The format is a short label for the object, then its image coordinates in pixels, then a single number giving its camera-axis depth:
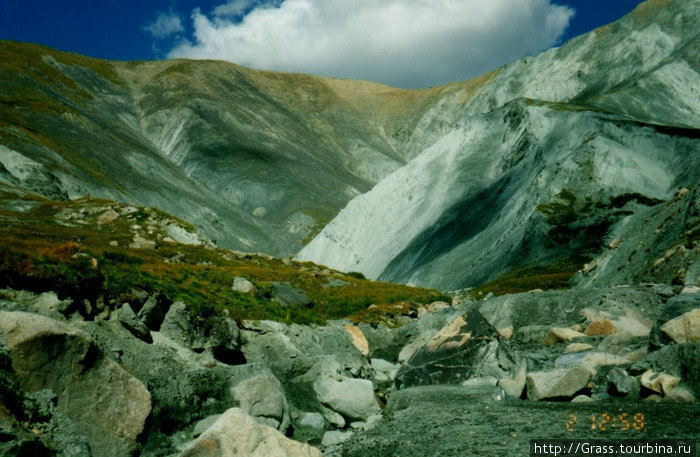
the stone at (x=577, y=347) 16.20
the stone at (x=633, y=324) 17.70
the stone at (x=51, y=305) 12.34
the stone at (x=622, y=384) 11.12
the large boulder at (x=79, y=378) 9.95
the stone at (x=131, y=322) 14.08
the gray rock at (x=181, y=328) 16.42
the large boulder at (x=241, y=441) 9.09
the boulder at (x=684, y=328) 11.65
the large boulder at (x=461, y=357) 17.22
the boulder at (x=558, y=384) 11.81
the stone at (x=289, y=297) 33.95
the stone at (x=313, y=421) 14.80
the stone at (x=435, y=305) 39.17
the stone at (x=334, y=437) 13.12
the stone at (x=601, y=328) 18.52
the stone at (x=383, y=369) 22.75
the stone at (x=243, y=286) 30.80
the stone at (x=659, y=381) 10.37
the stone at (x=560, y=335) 19.24
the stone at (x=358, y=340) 25.73
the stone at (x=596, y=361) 13.05
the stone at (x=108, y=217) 59.42
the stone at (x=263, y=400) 13.77
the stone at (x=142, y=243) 50.23
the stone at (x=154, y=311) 15.70
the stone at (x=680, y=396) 9.88
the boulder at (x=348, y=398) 15.50
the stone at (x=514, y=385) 12.76
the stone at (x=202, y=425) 12.62
